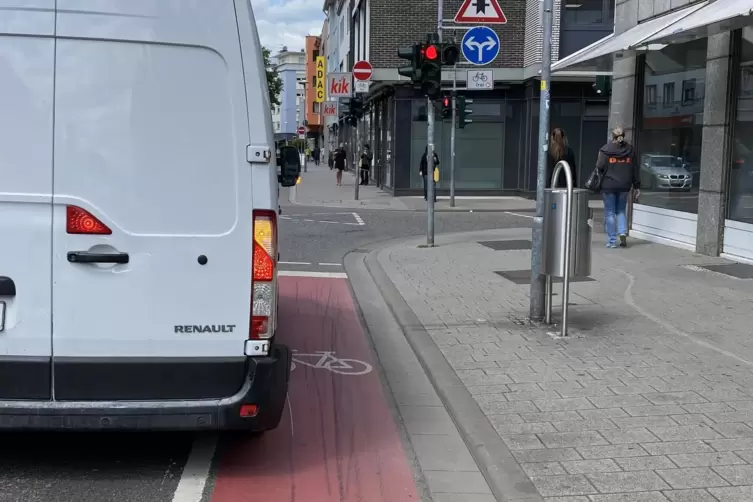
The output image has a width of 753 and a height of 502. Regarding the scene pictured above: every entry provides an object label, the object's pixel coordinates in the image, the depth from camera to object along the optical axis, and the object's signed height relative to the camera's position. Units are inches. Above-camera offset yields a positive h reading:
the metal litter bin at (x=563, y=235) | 278.4 -17.9
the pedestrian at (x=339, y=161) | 1433.7 +23.7
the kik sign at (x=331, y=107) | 1355.8 +110.2
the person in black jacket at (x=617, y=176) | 507.8 +4.6
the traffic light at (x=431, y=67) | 508.4 +67.6
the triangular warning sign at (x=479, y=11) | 494.6 +100.5
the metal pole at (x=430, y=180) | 546.3 -1.8
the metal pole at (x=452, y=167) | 925.9 +12.6
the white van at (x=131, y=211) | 151.2 -8.0
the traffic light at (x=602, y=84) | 692.7 +83.9
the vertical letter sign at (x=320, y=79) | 2126.0 +254.0
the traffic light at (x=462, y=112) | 910.4 +73.3
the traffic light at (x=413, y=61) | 511.8 +71.6
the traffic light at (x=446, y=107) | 872.5 +74.9
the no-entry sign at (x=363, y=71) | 928.3 +116.9
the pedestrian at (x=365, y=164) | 1438.2 +19.6
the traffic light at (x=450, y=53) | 506.0 +77.1
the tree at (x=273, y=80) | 2254.2 +264.9
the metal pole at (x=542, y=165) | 294.2 +5.8
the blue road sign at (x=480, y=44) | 587.2 +95.7
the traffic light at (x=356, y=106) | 1058.1 +88.0
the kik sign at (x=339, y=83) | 999.6 +110.3
